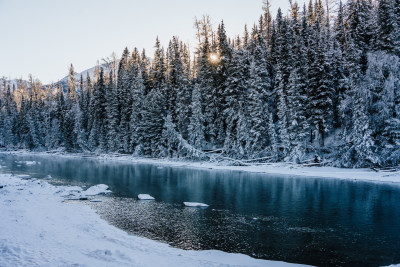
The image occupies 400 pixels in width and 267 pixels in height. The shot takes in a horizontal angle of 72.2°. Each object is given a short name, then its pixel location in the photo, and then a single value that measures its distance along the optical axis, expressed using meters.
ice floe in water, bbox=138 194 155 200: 23.62
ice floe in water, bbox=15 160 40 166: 52.78
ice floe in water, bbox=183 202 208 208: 21.58
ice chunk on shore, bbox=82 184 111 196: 24.83
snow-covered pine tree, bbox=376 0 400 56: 39.69
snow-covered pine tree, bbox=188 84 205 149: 52.44
